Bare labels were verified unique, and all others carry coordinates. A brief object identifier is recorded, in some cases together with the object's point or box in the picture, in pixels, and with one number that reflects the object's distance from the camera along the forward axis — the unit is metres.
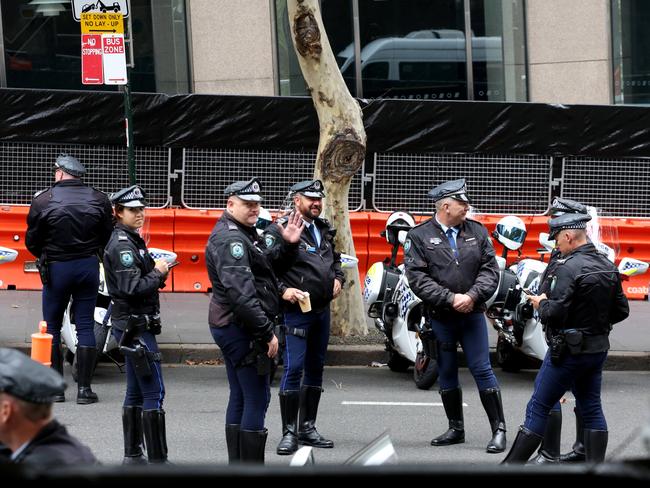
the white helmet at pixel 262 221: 16.81
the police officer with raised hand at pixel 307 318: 13.01
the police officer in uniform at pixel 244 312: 10.95
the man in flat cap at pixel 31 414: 5.90
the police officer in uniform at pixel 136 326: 11.85
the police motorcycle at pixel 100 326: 16.16
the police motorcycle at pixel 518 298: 16.33
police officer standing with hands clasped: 13.28
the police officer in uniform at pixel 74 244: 15.01
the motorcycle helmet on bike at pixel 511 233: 17.09
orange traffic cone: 12.09
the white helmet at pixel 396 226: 17.61
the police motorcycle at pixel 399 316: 16.13
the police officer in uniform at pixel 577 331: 11.40
